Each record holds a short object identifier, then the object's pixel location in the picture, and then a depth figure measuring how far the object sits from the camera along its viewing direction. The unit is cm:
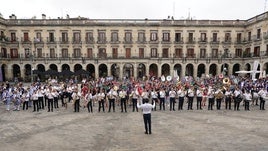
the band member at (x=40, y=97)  1508
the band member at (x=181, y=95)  1495
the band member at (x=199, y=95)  1517
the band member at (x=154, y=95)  1481
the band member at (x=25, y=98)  1522
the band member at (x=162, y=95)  1501
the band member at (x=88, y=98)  1443
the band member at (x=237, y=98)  1497
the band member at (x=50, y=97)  1485
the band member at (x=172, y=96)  1488
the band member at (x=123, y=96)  1410
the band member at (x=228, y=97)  1516
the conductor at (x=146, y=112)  925
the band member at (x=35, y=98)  1465
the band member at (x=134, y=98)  1454
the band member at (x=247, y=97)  1480
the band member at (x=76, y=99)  1437
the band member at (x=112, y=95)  1430
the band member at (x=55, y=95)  1527
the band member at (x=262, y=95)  1481
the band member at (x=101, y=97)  1429
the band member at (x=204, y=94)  1549
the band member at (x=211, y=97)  1503
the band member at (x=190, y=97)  1522
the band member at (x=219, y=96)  1493
